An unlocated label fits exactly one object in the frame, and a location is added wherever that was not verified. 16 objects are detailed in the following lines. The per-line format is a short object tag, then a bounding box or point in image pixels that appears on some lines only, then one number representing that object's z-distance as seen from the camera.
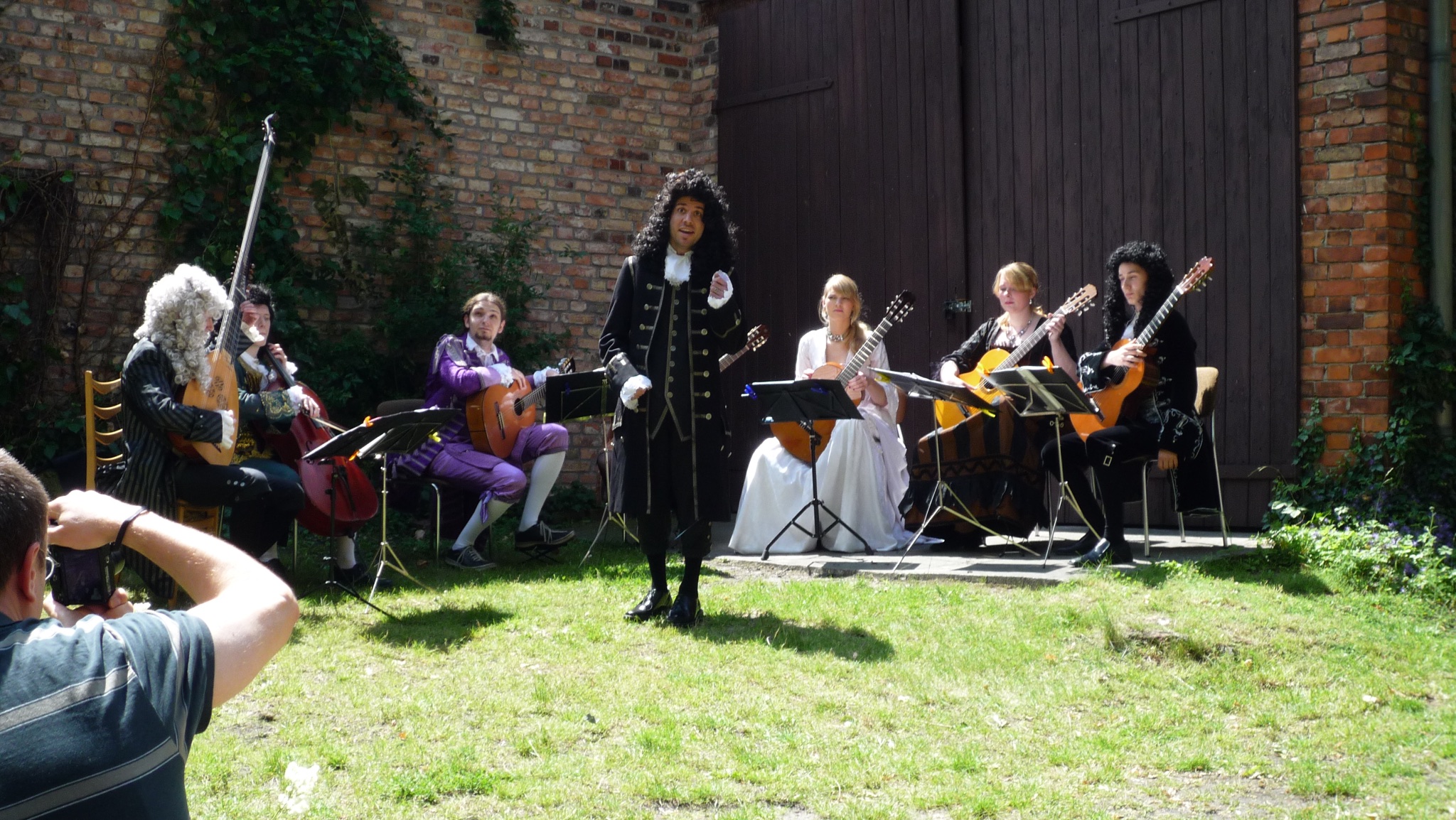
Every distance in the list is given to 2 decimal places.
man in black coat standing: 5.36
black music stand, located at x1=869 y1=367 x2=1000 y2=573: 6.23
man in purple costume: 7.12
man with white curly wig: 5.46
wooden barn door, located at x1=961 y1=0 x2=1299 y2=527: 7.28
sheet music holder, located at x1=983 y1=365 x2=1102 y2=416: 5.89
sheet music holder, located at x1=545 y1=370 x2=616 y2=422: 6.02
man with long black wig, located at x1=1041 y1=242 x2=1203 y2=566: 6.34
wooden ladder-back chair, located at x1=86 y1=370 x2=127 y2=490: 5.62
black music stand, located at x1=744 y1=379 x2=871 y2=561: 6.48
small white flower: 3.32
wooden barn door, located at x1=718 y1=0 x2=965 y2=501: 8.82
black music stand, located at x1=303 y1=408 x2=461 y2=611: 5.65
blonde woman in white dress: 7.64
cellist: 6.04
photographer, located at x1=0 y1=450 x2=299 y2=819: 1.44
